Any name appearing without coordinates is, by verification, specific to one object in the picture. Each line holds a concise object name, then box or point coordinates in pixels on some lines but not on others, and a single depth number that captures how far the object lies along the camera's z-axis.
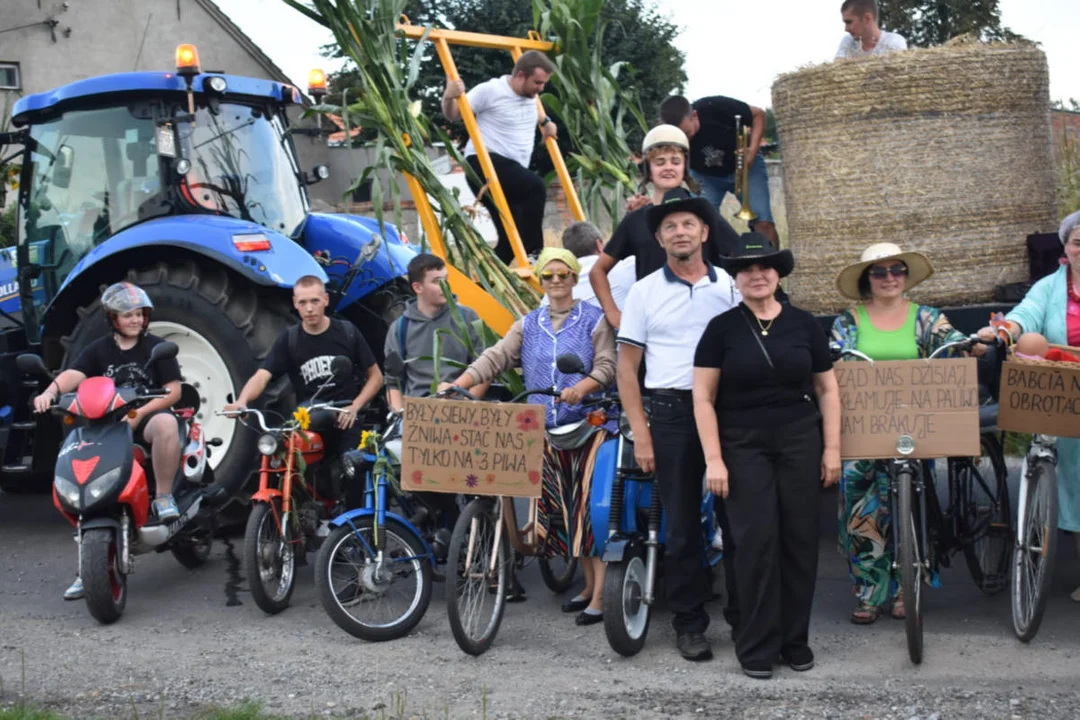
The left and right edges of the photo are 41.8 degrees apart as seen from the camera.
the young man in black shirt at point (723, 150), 8.29
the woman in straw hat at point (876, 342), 5.80
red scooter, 6.46
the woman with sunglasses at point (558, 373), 6.12
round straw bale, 6.59
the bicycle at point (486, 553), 5.67
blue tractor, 7.79
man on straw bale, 7.44
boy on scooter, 6.90
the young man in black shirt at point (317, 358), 7.00
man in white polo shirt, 5.59
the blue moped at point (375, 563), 6.00
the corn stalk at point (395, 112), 7.41
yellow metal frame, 7.62
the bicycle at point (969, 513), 5.61
